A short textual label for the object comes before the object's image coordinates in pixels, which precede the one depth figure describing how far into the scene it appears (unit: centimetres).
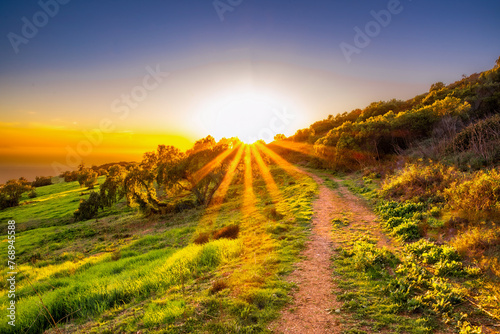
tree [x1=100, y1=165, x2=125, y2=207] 4062
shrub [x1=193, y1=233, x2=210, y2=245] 1582
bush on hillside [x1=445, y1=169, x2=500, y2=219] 953
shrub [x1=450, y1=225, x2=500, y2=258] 785
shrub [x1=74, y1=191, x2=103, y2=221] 4397
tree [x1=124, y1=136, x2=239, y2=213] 3269
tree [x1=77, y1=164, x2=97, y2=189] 7938
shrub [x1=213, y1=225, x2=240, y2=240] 1634
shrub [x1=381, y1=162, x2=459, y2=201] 1381
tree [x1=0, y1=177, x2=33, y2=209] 6629
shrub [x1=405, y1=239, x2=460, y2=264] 816
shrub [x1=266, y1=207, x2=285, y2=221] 1870
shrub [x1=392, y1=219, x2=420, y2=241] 1062
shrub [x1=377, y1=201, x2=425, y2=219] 1285
